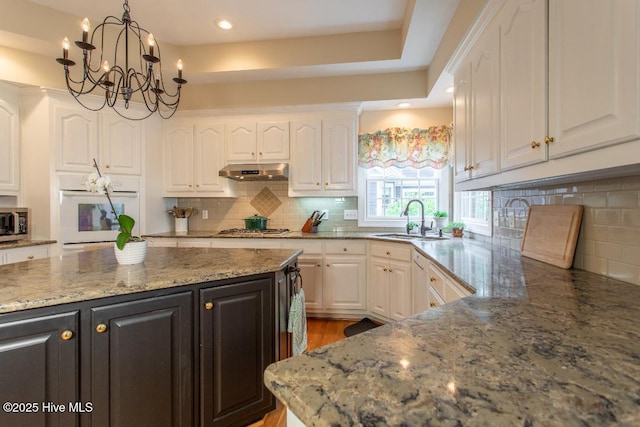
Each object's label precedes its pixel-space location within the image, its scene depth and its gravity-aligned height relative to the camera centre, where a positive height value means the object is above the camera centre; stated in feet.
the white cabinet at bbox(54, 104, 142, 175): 9.45 +2.47
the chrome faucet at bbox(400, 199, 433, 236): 10.09 -0.48
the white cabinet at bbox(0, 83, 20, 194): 8.95 +2.31
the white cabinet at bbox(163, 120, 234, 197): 11.27 +2.06
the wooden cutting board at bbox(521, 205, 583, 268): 4.43 -0.38
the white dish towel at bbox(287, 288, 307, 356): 5.91 -2.37
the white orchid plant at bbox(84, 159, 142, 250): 4.66 +0.32
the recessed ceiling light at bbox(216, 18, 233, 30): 8.38 +5.64
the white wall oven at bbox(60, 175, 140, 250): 9.44 +0.03
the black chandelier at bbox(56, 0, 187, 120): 5.03 +3.88
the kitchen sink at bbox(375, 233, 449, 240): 9.45 -0.86
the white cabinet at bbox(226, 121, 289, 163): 10.86 +2.71
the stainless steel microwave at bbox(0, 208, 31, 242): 8.75 -0.43
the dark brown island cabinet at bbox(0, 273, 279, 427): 3.46 -2.11
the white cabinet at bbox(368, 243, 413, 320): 8.61 -2.24
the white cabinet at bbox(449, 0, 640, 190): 2.57 +1.47
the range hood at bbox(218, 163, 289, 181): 10.43 +1.51
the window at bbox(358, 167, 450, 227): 11.19 +0.75
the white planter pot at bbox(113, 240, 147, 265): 5.01 -0.75
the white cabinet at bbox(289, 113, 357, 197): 10.53 +2.10
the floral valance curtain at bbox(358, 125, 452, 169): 10.62 +2.45
